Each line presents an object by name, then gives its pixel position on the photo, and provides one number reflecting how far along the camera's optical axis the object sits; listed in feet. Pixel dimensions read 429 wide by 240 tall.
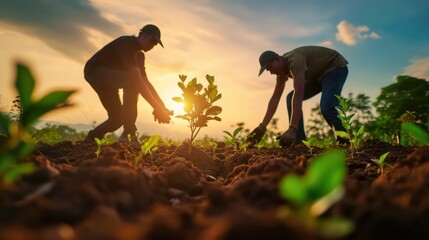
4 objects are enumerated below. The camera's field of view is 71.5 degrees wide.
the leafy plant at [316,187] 2.42
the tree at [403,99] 52.49
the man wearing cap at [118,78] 15.99
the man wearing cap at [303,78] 15.10
